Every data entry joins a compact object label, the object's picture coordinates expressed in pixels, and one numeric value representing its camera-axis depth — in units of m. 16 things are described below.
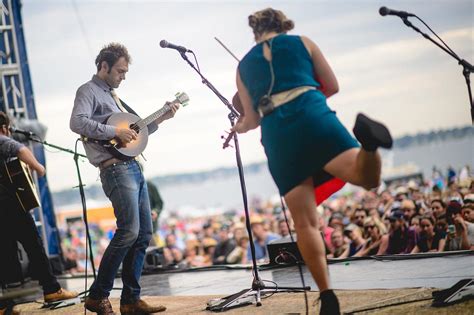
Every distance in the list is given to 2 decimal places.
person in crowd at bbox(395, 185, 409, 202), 11.26
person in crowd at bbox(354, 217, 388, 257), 7.70
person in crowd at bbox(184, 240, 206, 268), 12.89
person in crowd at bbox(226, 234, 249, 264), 11.13
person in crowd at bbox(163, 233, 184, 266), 13.09
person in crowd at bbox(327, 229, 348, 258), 8.39
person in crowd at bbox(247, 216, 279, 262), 10.48
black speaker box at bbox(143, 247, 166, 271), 8.37
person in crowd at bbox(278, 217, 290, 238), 10.03
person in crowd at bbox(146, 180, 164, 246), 10.19
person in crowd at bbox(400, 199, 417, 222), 8.10
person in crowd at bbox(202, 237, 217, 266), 12.91
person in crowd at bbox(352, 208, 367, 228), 9.38
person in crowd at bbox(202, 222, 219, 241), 16.17
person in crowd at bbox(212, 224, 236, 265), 11.67
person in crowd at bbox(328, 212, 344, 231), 9.88
